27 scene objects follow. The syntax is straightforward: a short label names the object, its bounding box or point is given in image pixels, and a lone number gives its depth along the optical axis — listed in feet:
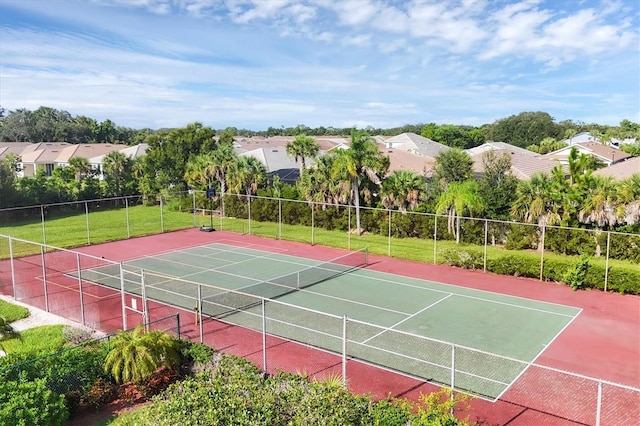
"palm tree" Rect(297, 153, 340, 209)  114.21
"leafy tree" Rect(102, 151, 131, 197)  157.28
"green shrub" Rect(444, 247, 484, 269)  80.53
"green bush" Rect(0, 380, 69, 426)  31.73
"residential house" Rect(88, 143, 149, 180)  190.67
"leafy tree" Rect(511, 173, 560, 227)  91.20
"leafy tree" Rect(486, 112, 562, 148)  337.52
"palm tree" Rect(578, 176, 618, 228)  86.17
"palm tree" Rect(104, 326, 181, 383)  39.68
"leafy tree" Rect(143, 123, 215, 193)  157.38
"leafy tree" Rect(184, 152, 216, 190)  135.74
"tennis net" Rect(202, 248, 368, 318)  59.67
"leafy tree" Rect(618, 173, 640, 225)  85.61
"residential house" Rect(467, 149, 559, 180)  124.34
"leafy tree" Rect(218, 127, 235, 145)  180.54
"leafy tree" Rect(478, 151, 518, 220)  105.09
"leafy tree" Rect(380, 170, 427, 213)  108.37
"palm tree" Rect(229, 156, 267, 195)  129.59
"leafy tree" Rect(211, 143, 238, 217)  132.46
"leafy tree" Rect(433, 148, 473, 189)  115.85
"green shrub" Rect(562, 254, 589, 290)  69.77
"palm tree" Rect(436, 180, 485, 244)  95.61
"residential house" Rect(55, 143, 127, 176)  204.66
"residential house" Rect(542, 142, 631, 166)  194.80
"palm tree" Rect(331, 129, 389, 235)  107.65
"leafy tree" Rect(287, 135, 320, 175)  139.33
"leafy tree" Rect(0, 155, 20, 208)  126.41
